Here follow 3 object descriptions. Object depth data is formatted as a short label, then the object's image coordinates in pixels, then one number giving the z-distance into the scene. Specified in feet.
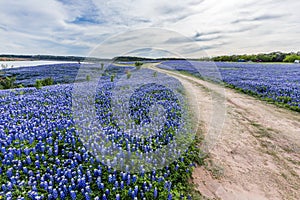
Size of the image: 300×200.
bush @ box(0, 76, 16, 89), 52.62
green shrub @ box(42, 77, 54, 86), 52.79
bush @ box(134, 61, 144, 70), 97.03
